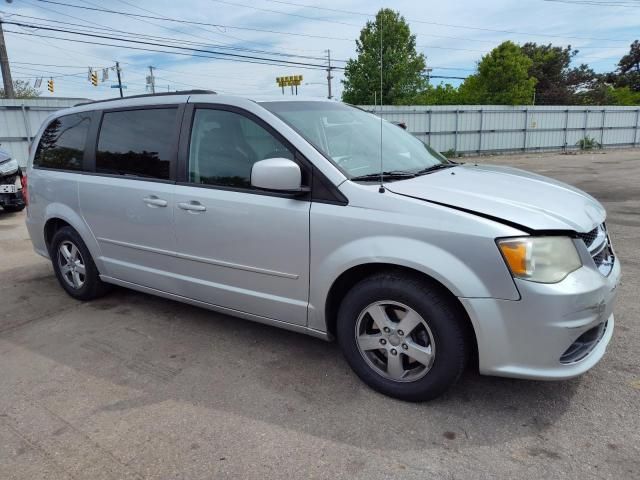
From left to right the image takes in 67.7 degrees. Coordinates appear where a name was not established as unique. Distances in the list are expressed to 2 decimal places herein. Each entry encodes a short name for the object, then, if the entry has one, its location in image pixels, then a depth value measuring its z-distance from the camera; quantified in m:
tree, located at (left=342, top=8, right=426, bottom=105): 24.19
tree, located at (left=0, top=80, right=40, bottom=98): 42.22
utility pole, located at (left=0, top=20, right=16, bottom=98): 19.50
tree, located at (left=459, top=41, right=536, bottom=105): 28.83
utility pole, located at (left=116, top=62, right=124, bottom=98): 36.50
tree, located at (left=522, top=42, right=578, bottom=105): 47.03
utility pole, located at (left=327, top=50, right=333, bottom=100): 25.89
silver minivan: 2.31
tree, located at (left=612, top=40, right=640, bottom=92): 52.79
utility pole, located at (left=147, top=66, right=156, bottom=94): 38.80
